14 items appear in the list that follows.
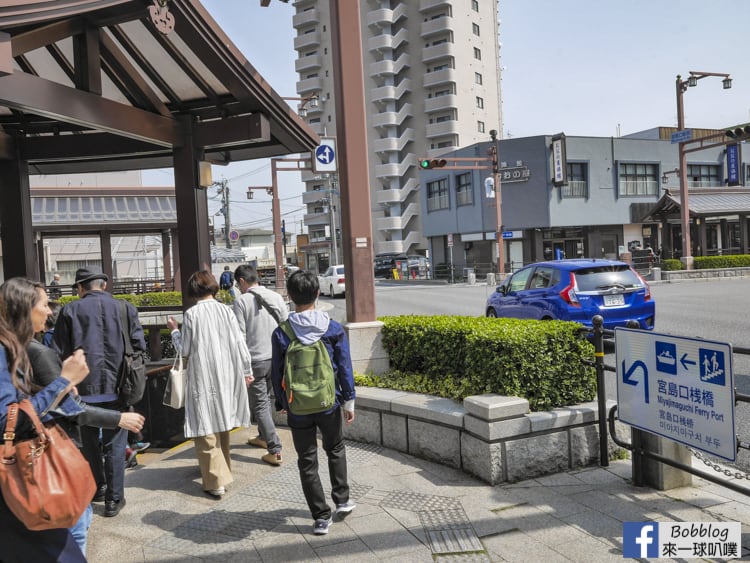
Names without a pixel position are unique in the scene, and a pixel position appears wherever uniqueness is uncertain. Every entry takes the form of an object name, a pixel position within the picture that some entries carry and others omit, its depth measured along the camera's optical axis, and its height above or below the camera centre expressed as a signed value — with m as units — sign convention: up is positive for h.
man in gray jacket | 5.45 -0.49
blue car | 9.82 -0.69
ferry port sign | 3.49 -0.89
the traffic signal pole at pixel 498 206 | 30.70 +2.70
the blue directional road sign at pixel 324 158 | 12.28 +2.19
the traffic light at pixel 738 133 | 23.69 +4.43
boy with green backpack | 3.79 -0.78
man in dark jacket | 4.37 -0.58
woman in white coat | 4.57 -0.84
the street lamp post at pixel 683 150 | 27.14 +4.71
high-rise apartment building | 62.84 +17.92
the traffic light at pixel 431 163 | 25.62 +4.11
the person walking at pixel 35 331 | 2.59 -0.24
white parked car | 28.67 -0.85
